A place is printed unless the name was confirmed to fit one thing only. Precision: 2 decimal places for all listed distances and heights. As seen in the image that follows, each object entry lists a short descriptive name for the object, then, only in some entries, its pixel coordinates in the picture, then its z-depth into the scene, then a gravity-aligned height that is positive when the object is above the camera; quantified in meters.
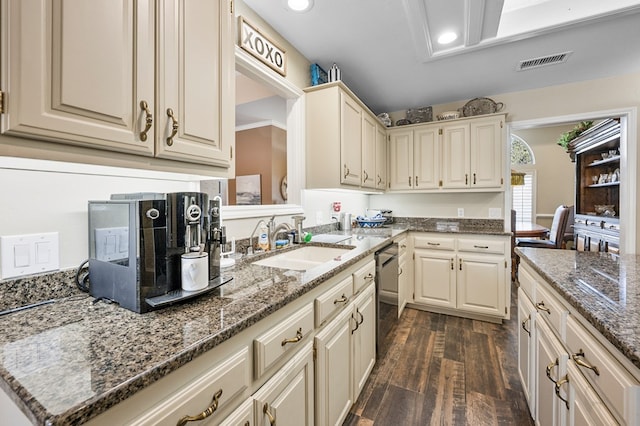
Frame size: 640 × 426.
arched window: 6.38 +0.59
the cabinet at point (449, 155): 2.96 +0.66
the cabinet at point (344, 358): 1.21 -0.77
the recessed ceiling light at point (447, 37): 2.03 +1.33
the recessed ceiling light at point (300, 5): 1.68 +1.30
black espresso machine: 0.79 -0.11
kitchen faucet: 1.79 -0.13
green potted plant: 3.89 +1.22
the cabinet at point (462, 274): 2.75 -0.67
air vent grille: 2.33 +1.34
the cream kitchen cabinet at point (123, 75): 0.63 +0.40
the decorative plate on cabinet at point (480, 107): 3.08 +1.21
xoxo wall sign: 1.65 +1.09
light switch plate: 0.81 -0.13
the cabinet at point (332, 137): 2.21 +0.63
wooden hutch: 3.32 +0.37
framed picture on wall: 4.05 +0.33
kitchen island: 0.70 -0.41
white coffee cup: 0.88 -0.20
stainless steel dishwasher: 2.05 -0.67
